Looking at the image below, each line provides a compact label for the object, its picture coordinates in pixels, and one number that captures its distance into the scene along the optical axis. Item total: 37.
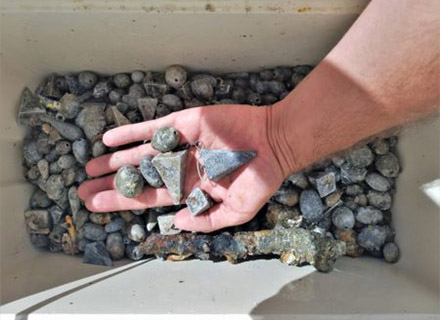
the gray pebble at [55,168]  0.35
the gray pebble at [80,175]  0.35
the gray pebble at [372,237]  0.34
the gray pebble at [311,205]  0.33
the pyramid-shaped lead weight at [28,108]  0.35
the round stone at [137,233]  0.33
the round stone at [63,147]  0.35
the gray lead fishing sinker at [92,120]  0.34
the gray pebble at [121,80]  0.35
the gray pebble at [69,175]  0.34
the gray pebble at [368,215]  0.34
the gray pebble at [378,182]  0.34
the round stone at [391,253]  0.33
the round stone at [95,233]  0.34
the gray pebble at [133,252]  0.33
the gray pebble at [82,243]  0.34
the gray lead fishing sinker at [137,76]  0.35
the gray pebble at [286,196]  0.33
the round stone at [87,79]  0.35
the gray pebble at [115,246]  0.34
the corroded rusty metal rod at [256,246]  0.31
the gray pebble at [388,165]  0.34
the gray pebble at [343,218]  0.34
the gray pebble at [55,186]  0.34
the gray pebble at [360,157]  0.34
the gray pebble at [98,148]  0.34
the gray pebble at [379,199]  0.34
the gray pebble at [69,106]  0.35
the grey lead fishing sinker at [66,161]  0.34
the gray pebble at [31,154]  0.35
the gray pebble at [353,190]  0.34
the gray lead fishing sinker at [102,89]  0.35
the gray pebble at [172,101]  0.34
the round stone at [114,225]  0.34
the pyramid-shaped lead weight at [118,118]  0.34
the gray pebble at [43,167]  0.35
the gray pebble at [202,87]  0.34
